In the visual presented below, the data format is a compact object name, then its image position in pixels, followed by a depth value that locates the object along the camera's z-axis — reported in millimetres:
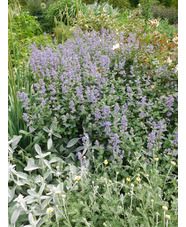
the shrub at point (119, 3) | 10670
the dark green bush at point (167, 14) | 9852
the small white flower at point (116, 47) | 2740
